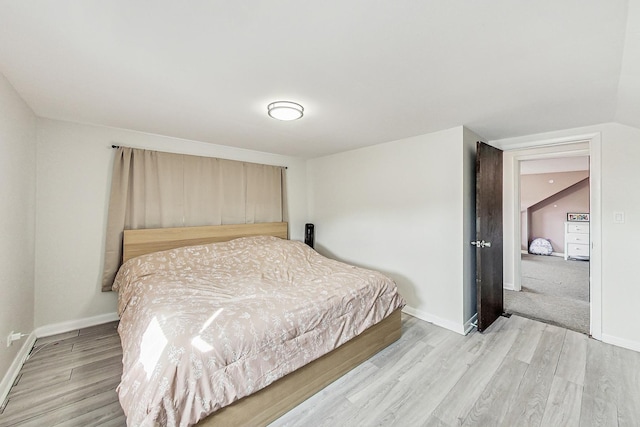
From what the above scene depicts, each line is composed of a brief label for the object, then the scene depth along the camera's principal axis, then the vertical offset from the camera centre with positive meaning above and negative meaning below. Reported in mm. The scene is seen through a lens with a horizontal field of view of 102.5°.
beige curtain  2848 +271
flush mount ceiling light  2084 +863
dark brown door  2719 -231
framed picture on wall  6312 -81
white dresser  6093 -628
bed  1314 -746
